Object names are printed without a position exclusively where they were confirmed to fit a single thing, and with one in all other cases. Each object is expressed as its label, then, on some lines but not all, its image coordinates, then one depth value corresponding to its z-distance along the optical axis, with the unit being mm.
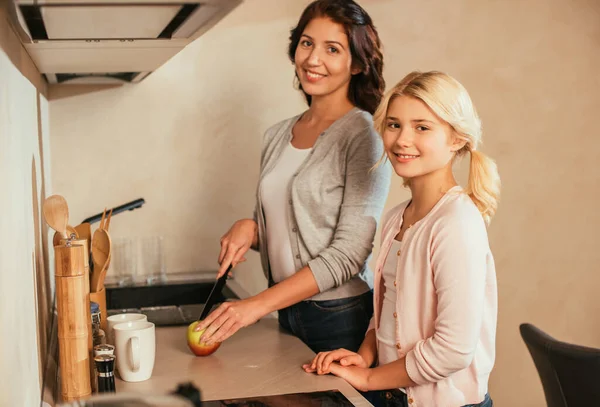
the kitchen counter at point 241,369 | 1265
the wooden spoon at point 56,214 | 1204
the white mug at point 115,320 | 1354
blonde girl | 1273
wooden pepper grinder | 1087
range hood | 931
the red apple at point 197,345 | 1462
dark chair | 1617
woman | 1612
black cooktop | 1166
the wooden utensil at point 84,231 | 1550
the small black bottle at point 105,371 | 1132
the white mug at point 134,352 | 1281
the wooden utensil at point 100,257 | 1402
